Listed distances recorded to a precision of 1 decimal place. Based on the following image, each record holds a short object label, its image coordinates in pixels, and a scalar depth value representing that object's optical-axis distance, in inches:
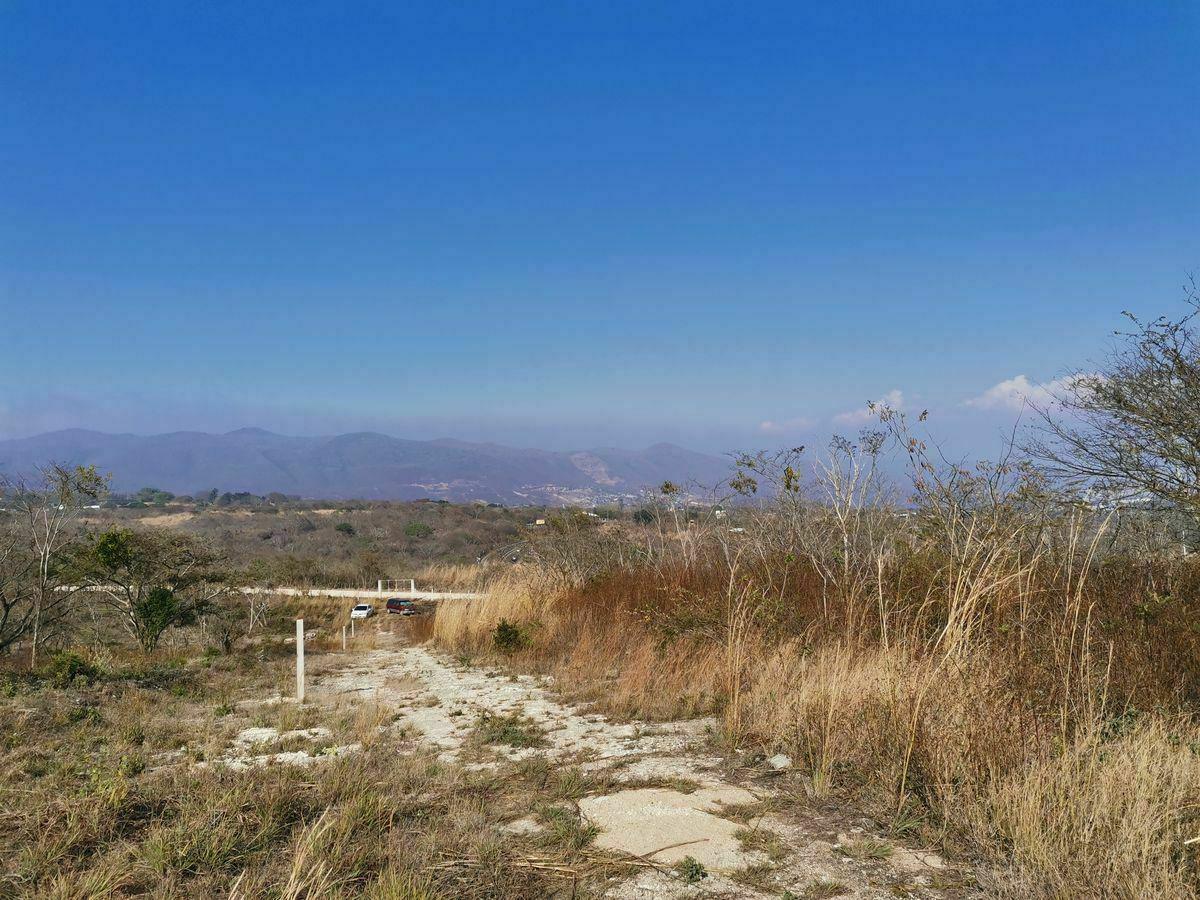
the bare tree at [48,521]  559.2
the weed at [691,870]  143.5
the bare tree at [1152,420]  390.0
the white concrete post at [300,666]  363.6
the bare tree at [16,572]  548.9
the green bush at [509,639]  472.4
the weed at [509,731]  264.8
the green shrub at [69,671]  369.7
